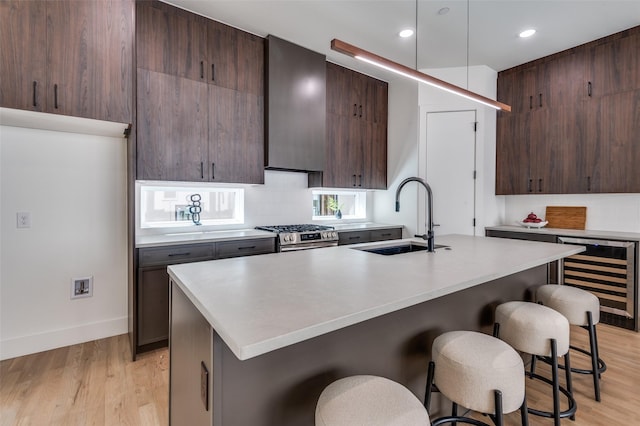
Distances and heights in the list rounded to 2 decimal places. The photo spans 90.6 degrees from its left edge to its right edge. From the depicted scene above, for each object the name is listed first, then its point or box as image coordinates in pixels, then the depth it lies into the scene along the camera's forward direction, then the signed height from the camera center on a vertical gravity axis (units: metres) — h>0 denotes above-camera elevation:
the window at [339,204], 4.40 +0.02
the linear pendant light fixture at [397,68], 1.67 +0.85
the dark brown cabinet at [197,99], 2.67 +0.98
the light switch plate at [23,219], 2.48 -0.12
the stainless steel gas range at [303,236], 3.17 -0.33
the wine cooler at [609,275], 2.97 -0.69
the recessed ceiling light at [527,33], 3.17 +1.75
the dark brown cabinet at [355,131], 3.96 +0.98
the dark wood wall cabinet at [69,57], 1.98 +0.99
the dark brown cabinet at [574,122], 3.18 +0.95
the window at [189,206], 3.13 -0.01
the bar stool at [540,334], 1.58 -0.66
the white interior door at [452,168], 3.95 +0.48
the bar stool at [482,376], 1.18 -0.65
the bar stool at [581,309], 1.93 -0.64
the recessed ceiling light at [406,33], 3.16 +1.75
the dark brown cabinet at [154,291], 2.47 -0.69
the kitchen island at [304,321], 0.94 -0.40
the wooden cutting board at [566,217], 3.69 -0.13
